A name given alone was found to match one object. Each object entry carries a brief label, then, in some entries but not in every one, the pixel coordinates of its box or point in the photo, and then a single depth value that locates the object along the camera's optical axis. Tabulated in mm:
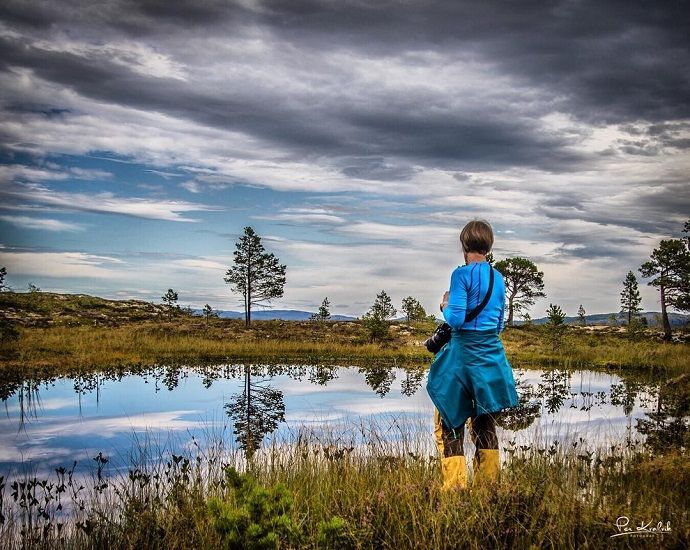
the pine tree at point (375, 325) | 38906
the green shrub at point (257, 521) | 3822
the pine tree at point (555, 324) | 35844
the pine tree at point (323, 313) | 61062
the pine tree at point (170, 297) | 58375
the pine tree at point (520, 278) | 62312
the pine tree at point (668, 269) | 50312
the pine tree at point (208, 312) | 56125
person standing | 5477
